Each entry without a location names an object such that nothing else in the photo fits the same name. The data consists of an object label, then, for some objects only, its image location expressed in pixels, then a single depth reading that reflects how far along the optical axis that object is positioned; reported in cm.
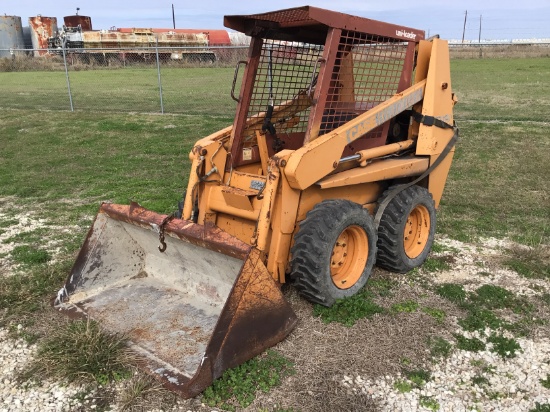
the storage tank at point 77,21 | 4653
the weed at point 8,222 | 650
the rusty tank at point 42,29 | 4356
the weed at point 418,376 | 344
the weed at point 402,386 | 338
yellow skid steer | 370
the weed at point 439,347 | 375
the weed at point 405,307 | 430
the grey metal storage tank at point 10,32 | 4425
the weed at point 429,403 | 324
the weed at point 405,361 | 364
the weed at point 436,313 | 420
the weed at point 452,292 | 449
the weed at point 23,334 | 390
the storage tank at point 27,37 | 4725
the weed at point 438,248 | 556
